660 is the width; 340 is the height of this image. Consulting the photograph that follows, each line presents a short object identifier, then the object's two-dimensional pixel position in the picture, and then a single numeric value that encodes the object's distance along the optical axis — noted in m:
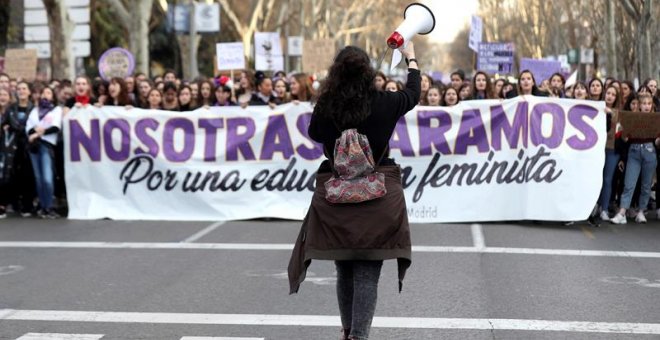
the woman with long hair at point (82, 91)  12.08
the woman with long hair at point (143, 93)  12.50
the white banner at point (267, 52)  25.23
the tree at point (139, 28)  23.31
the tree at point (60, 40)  22.12
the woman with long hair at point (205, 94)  12.34
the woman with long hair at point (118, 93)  12.26
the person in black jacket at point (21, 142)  11.97
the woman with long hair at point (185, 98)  12.13
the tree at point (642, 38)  18.89
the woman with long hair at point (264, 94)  12.58
